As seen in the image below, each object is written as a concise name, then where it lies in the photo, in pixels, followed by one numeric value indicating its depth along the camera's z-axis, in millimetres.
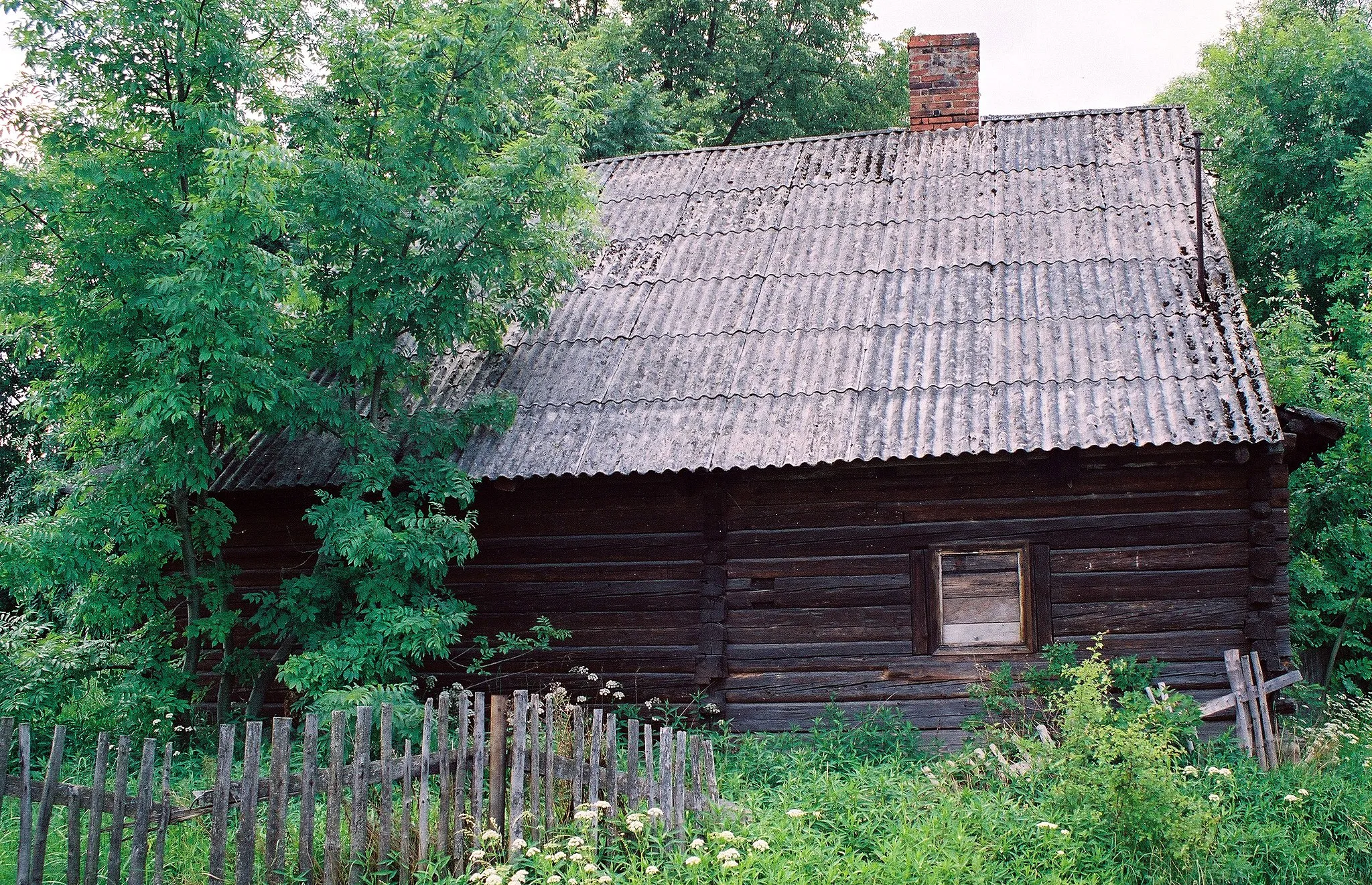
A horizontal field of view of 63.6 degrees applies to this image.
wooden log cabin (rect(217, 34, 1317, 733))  7902
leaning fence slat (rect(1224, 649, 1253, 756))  7227
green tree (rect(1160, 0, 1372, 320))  15688
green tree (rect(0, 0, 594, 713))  6965
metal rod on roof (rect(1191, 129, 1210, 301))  8664
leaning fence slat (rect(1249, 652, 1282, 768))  7223
